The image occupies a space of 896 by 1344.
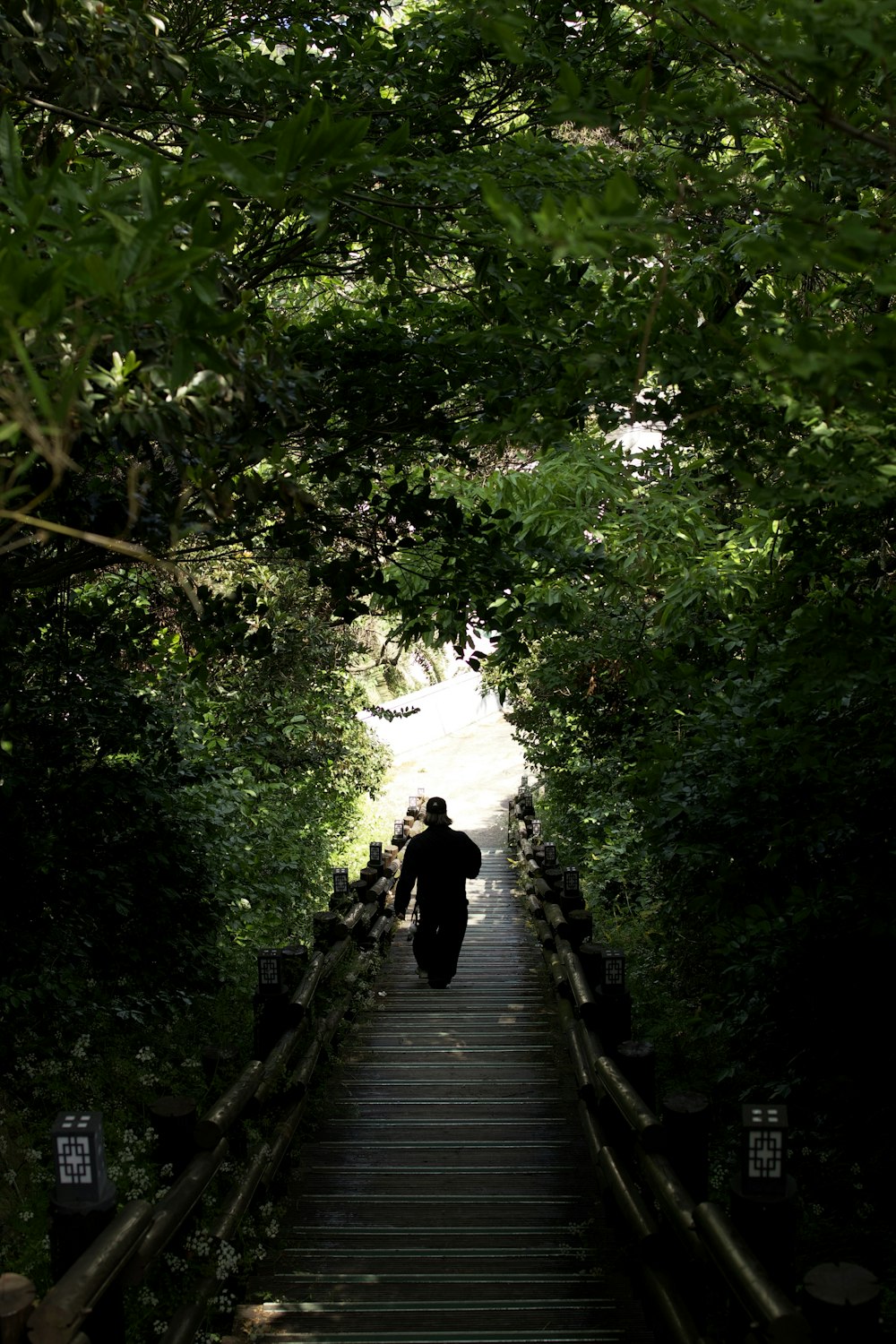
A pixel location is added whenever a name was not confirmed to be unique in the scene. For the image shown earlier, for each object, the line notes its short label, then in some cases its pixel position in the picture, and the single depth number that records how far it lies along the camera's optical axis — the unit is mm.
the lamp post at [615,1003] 6324
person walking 7879
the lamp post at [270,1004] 6109
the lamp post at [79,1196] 3168
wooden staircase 4414
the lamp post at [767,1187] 3529
